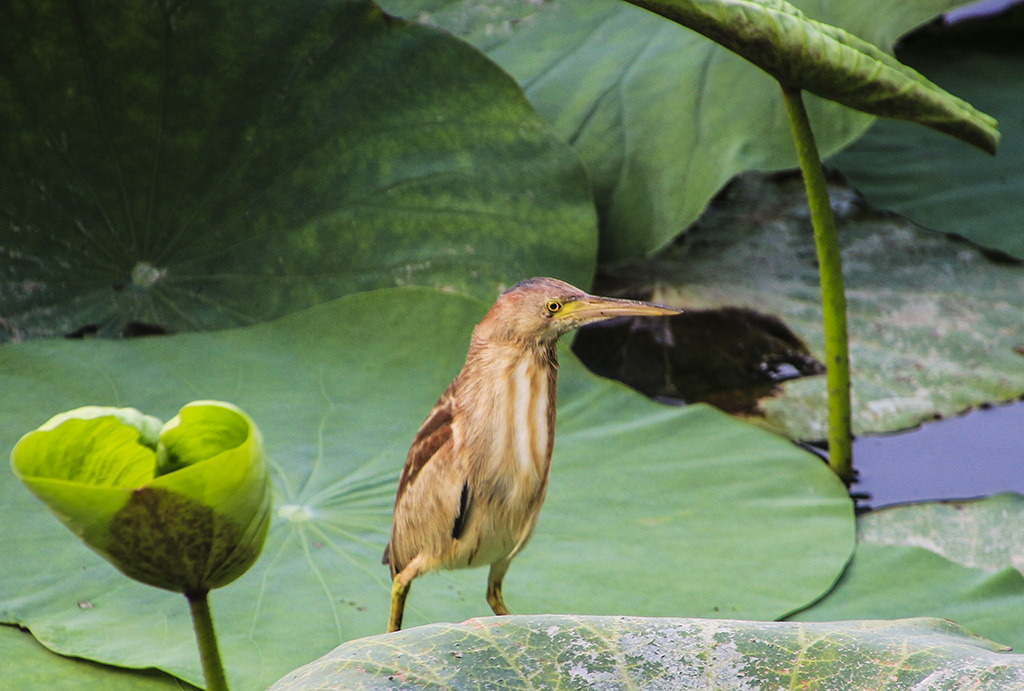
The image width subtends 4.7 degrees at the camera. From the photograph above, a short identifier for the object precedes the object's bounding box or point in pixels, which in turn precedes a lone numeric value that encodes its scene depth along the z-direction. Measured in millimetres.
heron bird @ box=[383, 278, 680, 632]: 5924
